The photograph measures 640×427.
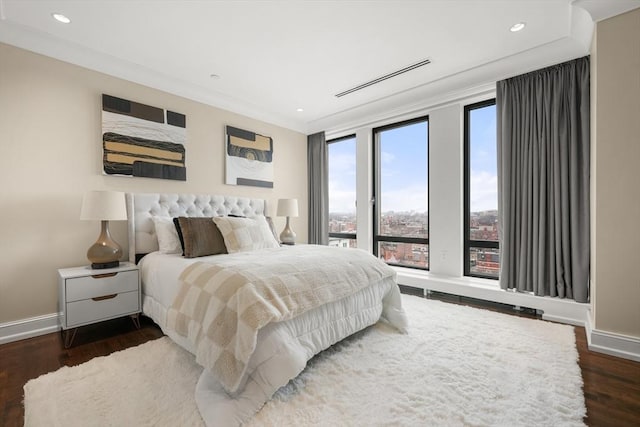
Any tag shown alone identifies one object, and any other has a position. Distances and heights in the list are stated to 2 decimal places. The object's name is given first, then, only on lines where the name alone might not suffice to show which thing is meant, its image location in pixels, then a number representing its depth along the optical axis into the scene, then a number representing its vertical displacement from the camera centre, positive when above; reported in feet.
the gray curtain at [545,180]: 8.86 +1.05
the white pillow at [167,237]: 9.43 -0.84
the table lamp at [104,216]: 8.05 -0.10
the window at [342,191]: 16.11 +1.20
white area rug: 4.69 -3.43
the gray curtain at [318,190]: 16.31 +1.28
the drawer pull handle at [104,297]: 7.91 -2.42
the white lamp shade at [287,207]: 13.65 +0.25
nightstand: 7.41 -2.32
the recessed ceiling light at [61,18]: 7.41 +5.22
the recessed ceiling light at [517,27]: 7.93 +5.28
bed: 4.93 -1.88
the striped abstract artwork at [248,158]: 13.03 +2.65
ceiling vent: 10.05 +5.30
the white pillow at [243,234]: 9.30 -0.76
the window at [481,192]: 11.45 +0.83
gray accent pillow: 8.73 -0.80
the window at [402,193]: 13.57 +0.93
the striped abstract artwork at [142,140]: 9.48 +2.64
